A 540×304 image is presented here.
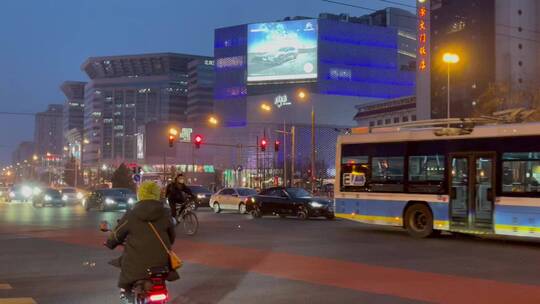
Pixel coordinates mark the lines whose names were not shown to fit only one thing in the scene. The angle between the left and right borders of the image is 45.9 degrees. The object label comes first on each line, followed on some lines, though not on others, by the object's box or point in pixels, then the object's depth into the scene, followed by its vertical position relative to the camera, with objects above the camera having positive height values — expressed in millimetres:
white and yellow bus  16406 -209
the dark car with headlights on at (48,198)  45562 -2238
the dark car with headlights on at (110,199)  37781 -1871
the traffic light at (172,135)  48512 +2563
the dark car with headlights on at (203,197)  41844 -1857
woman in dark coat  5672 -639
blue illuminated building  130250 +21189
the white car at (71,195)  52666 -2337
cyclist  19172 -715
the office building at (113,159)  191350 +2707
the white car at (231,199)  34312 -1651
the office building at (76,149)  184150 +5411
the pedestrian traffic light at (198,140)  49906 +2247
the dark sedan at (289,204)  27641 -1519
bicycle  19453 -1626
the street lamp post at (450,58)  37031 +6662
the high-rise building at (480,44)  99125 +20569
